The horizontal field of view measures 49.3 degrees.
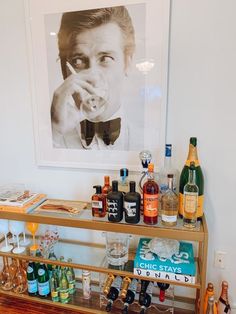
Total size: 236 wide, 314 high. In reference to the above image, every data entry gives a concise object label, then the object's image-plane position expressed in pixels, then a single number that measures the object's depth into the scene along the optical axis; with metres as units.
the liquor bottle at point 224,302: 1.38
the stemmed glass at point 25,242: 1.68
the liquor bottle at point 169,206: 1.24
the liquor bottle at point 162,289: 1.47
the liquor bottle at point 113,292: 1.47
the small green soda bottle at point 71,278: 1.62
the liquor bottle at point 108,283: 1.48
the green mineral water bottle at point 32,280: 1.58
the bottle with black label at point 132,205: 1.25
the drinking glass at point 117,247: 1.48
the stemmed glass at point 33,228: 1.60
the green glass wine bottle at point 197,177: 1.28
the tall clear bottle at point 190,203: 1.23
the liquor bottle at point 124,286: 1.43
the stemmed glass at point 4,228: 1.61
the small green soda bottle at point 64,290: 1.56
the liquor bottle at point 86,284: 1.60
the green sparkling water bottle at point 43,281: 1.57
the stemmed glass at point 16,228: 1.61
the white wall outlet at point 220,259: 1.46
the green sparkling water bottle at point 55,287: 1.56
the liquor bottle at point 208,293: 1.33
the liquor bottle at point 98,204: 1.34
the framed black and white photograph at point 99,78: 1.34
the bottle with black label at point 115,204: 1.27
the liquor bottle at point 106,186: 1.38
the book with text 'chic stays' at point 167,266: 1.27
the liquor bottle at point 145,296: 1.46
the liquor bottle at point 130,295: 1.45
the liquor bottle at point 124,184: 1.38
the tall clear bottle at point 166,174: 1.39
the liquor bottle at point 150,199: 1.24
